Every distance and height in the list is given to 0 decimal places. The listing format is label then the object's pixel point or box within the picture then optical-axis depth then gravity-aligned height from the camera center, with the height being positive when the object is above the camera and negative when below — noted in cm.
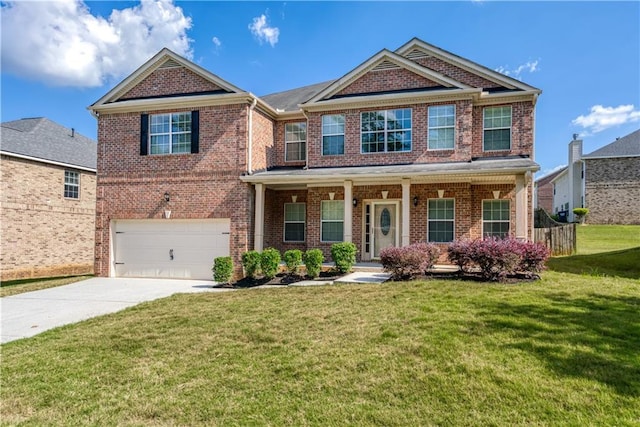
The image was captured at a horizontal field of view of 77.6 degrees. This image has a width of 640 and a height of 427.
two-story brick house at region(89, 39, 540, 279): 1323 +194
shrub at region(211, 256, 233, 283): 1205 -162
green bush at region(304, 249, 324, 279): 1175 -136
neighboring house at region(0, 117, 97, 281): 1730 +66
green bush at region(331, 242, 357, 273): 1198 -118
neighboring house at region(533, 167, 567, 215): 4966 +306
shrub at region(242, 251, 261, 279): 1237 -142
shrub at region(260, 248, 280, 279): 1192 -139
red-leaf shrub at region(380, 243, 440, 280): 1012 -112
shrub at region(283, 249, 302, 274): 1215 -129
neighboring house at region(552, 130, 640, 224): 2694 +257
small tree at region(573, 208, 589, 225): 2742 +40
